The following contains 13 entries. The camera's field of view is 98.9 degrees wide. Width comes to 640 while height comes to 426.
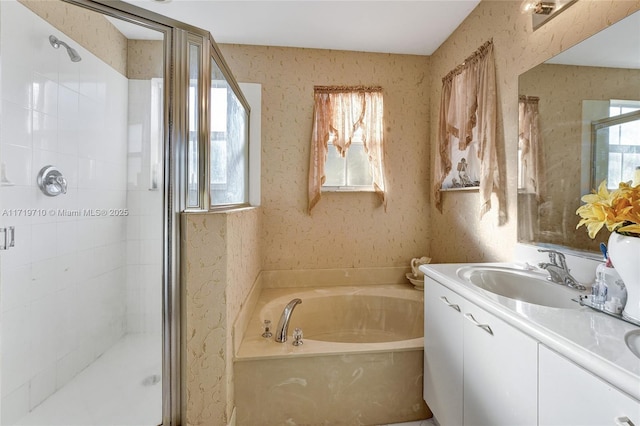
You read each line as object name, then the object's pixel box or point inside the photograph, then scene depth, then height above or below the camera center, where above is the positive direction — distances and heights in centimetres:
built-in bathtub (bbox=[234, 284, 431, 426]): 141 -93
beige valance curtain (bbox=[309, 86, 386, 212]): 241 +73
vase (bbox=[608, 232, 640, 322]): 75 -16
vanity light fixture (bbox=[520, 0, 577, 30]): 130 +99
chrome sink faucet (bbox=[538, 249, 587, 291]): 112 -26
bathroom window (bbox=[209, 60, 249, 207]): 150 +40
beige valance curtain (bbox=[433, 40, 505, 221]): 170 +65
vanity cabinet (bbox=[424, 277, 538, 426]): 83 -58
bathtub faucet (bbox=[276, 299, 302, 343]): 154 -68
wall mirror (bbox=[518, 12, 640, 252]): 102 +35
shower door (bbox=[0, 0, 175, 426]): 113 -6
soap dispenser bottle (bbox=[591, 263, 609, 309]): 87 -25
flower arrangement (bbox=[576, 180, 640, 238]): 78 +0
